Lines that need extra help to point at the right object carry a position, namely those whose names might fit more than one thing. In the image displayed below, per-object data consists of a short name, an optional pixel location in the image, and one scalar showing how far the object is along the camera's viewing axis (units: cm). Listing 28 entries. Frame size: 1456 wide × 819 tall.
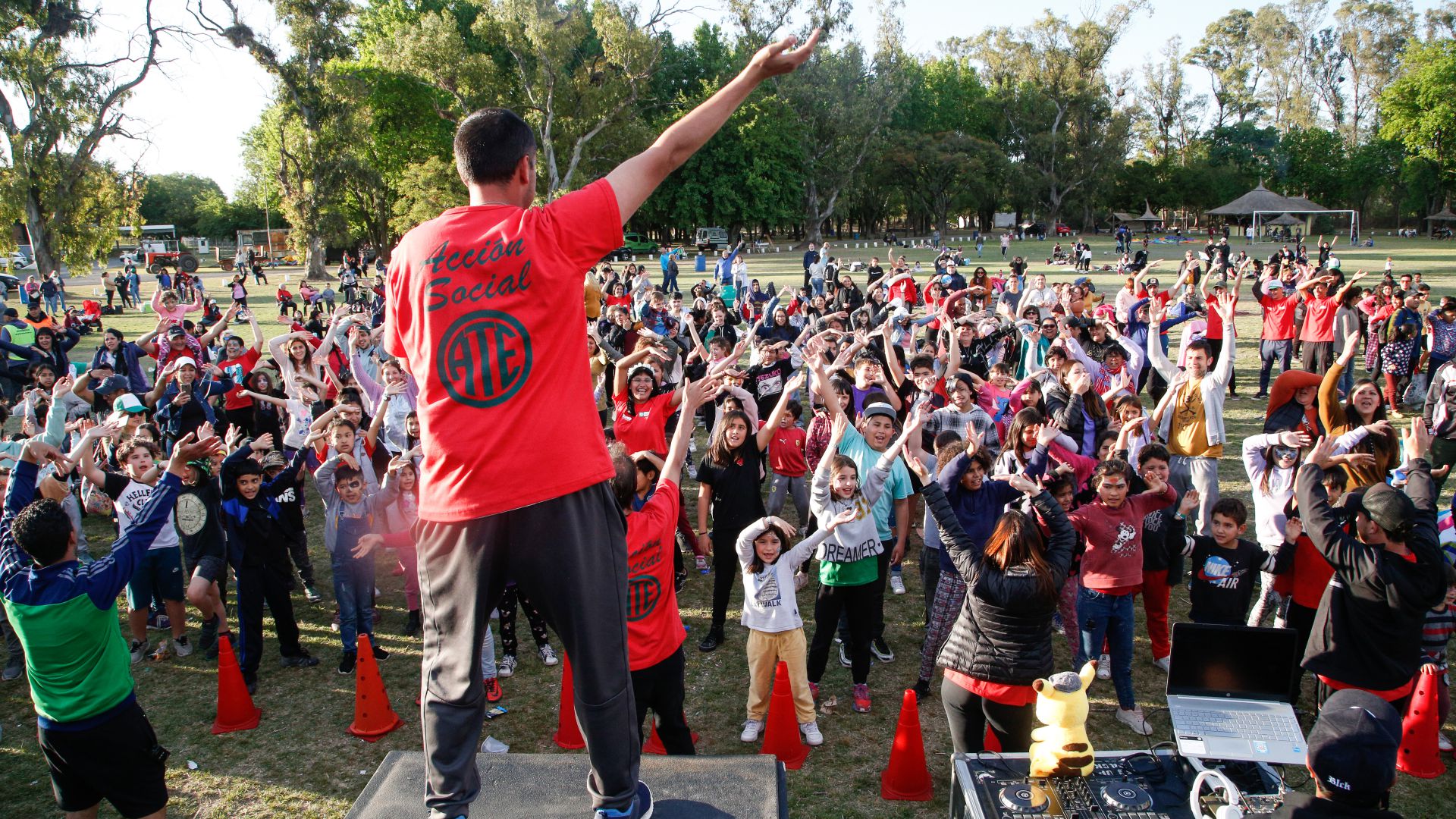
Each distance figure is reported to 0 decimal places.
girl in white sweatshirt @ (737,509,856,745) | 558
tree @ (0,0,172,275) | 3278
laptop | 457
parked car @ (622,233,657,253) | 5656
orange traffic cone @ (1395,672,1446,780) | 526
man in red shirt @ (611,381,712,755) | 467
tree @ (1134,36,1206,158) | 8088
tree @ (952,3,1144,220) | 6888
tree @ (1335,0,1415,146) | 7481
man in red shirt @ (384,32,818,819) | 233
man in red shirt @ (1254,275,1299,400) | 1438
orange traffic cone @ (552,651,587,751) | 578
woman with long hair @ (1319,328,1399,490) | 733
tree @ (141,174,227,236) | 8569
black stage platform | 339
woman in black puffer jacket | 444
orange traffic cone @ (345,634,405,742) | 600
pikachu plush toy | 359
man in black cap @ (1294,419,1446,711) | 453
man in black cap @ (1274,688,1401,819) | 280
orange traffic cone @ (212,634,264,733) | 610
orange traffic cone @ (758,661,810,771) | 548
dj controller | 348
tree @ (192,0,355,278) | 4081
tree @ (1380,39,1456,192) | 5678
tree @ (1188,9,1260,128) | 8119
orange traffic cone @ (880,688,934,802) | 518
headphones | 315
